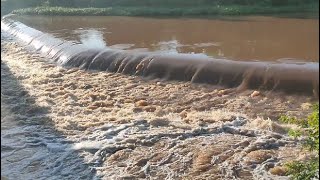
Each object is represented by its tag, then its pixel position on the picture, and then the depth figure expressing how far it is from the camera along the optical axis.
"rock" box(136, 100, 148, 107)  6.15
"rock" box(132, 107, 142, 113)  5.99
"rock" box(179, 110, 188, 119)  5.66
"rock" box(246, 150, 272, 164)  4.25
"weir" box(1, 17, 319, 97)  6.06
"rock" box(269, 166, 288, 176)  3.96
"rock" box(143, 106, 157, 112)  6.00
